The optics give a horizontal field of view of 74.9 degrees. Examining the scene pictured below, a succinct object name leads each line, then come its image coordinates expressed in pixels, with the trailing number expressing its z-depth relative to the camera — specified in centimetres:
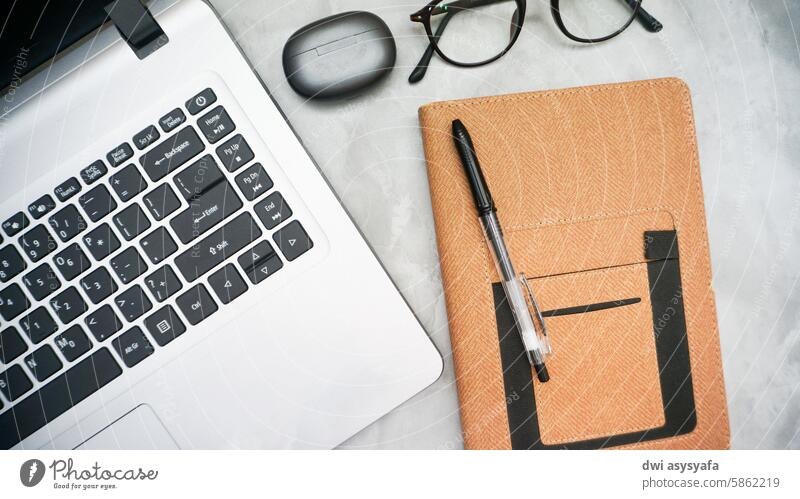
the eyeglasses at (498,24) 40
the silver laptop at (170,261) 31
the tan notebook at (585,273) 37
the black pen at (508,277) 36
